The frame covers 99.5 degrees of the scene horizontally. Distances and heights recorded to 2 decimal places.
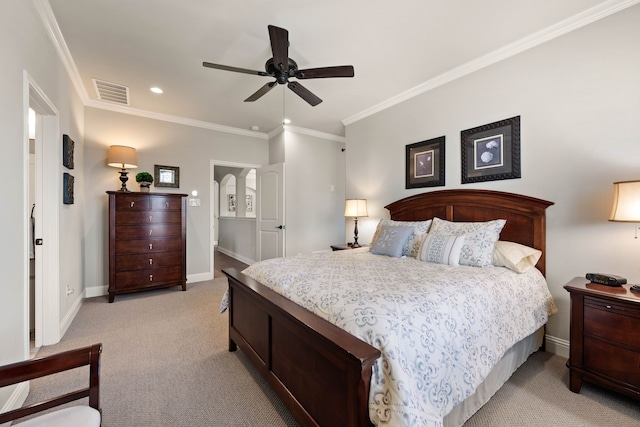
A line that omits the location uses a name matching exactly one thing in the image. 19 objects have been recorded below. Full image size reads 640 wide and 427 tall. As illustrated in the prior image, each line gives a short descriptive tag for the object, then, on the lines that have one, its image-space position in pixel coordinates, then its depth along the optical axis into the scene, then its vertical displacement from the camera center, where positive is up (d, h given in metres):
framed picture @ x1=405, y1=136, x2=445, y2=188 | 3.16 +0.60
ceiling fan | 2.03 +1.25
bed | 1.07 -0.71
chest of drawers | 3.59 -0.39
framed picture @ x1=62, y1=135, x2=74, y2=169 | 2.70 +0.63
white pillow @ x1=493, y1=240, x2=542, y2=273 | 2.19 -0.37
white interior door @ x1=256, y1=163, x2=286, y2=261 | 4.73 +0.00
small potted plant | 3.89 +0.48
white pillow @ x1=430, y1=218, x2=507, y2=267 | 2.25 -0.24
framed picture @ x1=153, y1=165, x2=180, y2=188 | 4.30 +0.60
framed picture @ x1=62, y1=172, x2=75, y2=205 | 2.73 +0.26
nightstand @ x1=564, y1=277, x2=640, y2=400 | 1.62 -0.80
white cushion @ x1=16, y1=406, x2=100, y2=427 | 0.94 -0.73
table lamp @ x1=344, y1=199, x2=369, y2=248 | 3.88 +0.07
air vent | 3.32 +1.59
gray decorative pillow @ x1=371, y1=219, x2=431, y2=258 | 2.69 -0.24
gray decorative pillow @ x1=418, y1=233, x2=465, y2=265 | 2.31 -0.32
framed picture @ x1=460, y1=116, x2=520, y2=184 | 2.56 +0.61
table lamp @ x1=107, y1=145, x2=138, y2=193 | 3.70 +0.76
